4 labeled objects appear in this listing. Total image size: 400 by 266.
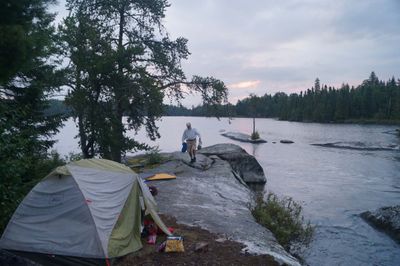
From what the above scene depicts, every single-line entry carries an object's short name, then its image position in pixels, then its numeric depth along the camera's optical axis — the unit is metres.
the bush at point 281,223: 12.11
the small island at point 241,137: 59.78
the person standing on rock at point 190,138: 19.03
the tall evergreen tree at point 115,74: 16.91
